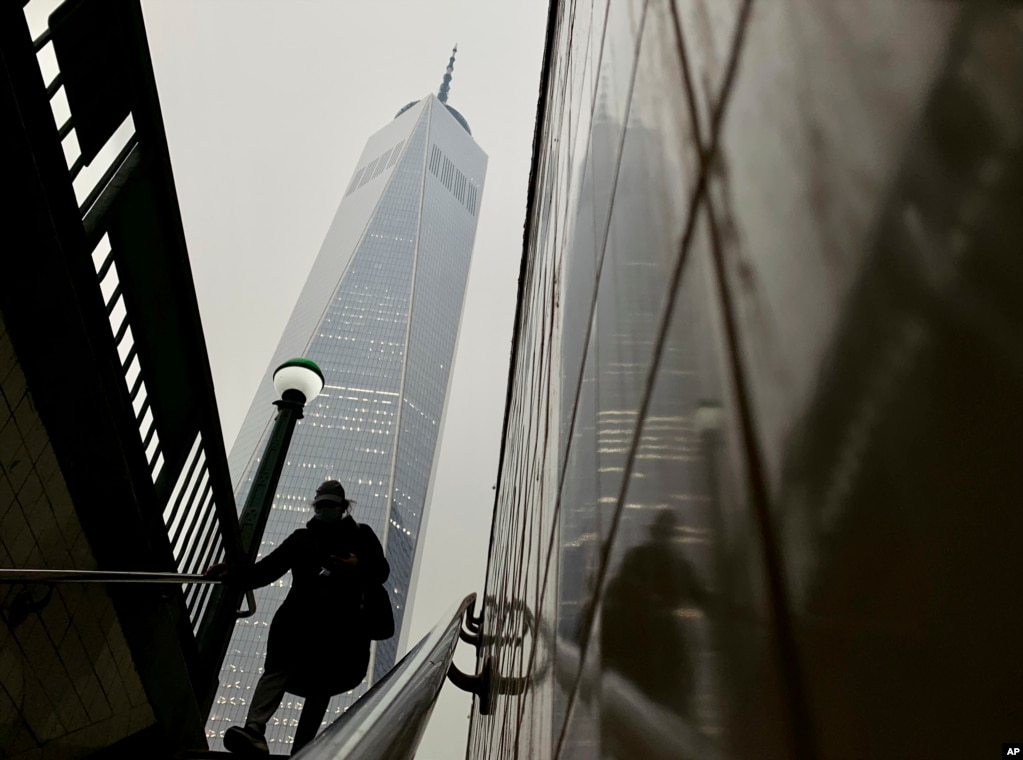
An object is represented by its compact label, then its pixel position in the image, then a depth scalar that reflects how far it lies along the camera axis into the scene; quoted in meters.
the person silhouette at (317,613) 3.39
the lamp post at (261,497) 4.74
